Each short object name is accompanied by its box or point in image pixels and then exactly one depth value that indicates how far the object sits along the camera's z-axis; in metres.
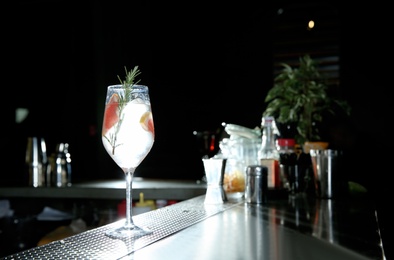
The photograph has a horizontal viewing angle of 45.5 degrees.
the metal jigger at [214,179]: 1.38
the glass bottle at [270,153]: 1.76
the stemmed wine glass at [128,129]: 0.89
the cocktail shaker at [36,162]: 2.76
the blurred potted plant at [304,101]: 2.08
